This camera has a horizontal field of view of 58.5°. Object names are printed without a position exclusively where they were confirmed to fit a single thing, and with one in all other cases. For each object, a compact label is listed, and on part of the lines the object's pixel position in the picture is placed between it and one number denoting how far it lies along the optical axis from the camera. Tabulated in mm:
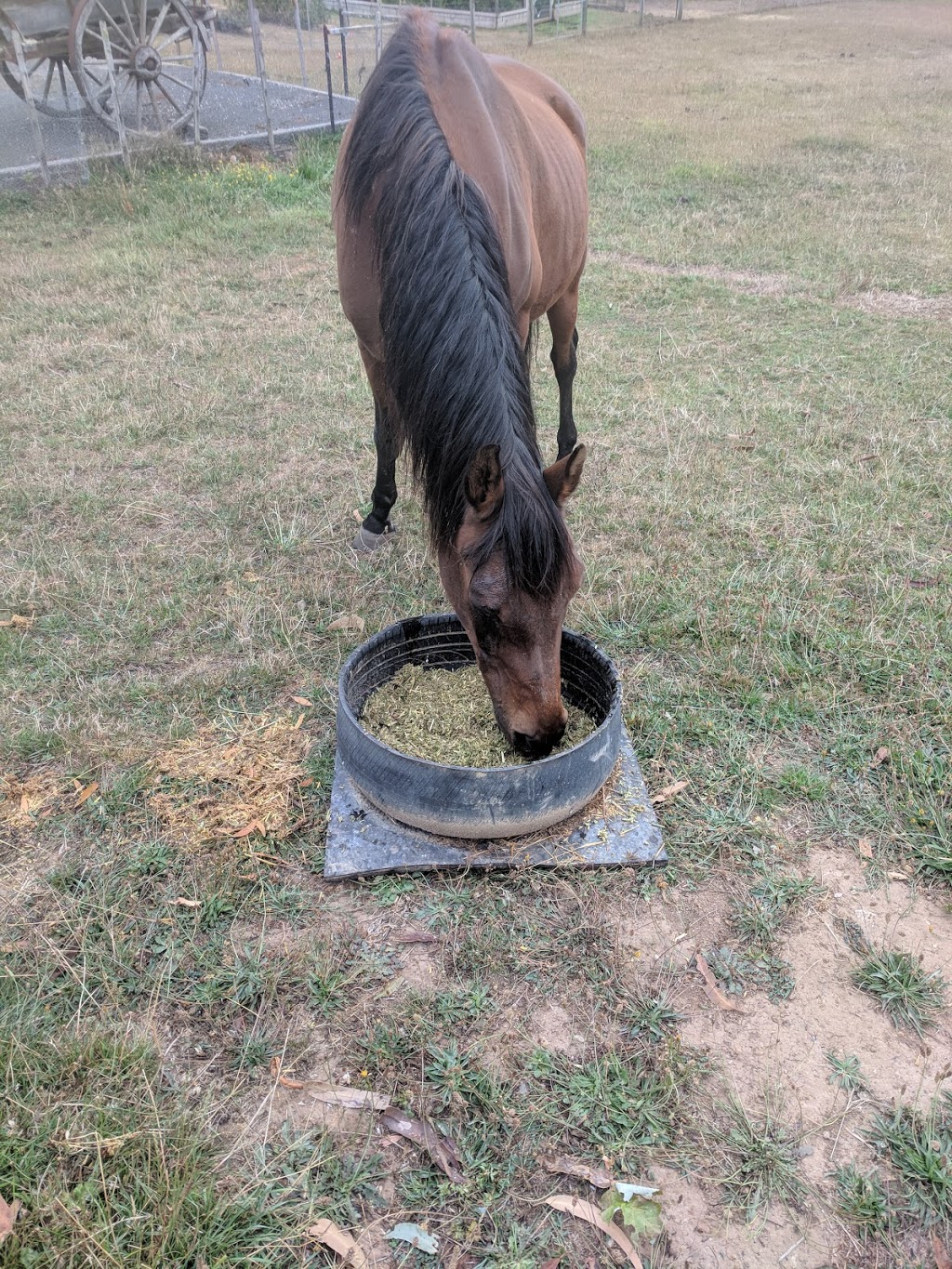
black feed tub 2113
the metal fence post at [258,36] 8829
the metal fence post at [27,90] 7438
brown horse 2016
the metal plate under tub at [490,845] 2244
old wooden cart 8586
